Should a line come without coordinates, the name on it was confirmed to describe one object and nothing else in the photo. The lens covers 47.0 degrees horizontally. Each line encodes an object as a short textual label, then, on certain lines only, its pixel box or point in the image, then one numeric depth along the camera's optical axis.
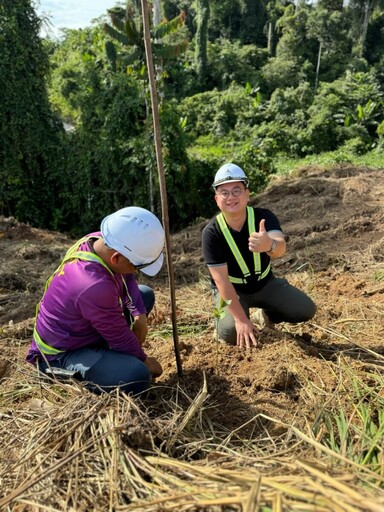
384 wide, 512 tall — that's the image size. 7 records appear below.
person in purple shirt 2.14
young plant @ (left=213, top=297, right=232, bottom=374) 2.30
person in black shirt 2.73
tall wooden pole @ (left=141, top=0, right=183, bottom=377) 2.06
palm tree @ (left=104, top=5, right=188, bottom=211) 11.50
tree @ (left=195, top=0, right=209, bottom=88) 25.52
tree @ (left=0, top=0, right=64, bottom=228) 9.92
